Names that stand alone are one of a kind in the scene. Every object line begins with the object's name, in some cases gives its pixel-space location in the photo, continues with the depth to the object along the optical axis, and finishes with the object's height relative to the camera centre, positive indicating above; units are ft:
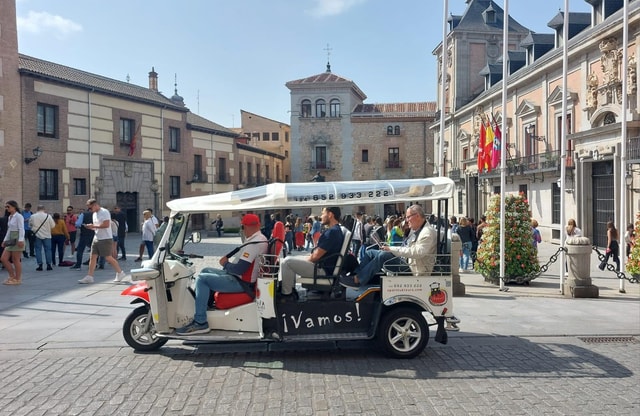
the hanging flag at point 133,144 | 105.50 +13.19
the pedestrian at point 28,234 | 58.57 -2.57
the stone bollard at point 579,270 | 35.04 -4.27
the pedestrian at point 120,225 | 56.95 -1.59
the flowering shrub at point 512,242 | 40.29 -2.67
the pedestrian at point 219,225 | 104.53 -3.20
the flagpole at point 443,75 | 38.62 +10.22
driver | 21.35 -2.74
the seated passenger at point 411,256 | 21.53 -1.95
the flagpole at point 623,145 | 36.86 +4.48
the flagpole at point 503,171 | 37.63 +2.66
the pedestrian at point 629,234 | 45.82 -2.52
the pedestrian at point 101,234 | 40.06 -1.83
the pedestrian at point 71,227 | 62.85 -1.95
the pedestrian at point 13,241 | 39.19 -2.23
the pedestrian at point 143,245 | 55.10 -3.64
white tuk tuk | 21.18 -3.60
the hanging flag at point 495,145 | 52.21 +6.19
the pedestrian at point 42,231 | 47.96 -1.82
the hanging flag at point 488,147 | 52.85 +6.23
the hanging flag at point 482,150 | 57.00 +6.24
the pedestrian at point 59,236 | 50.93 -2.46
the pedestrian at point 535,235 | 42.62 -2.69
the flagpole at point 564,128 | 36.96 +5.79
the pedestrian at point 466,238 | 52.06 -3.02
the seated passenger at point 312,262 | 21.21 -2.15
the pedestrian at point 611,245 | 49.52 -3.65
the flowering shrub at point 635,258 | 38.22 -3.83
